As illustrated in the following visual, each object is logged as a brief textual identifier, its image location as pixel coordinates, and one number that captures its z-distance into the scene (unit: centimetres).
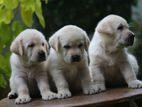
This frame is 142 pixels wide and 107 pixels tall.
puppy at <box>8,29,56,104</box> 239
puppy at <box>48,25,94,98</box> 235
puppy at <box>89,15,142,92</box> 245
